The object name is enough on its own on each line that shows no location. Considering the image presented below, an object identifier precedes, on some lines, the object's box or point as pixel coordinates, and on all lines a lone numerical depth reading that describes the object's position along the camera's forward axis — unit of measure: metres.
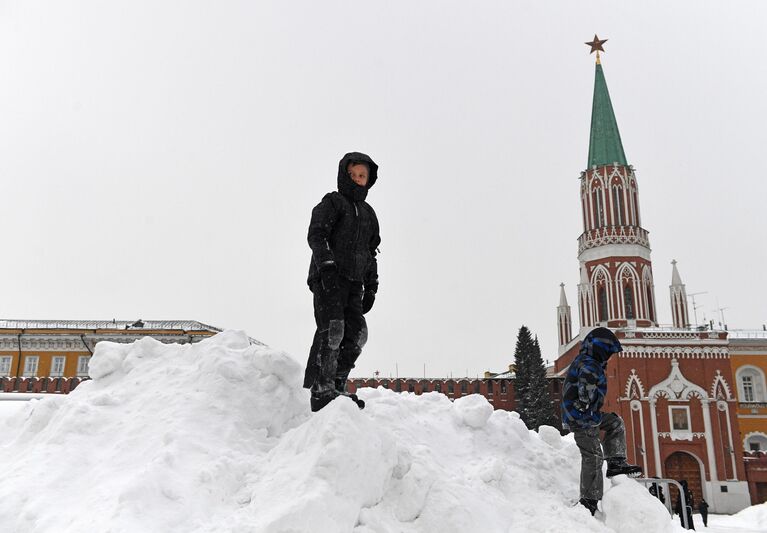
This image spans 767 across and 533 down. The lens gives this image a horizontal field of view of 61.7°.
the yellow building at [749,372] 46.72
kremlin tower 36.44
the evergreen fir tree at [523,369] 42.66
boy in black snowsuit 6.38
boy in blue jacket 6.39
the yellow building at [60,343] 44.84
